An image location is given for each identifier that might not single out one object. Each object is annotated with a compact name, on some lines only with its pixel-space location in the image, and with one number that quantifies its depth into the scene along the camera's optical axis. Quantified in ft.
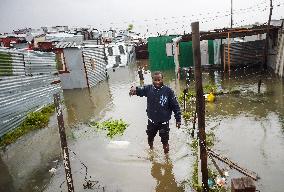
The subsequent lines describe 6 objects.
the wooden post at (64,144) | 18.08
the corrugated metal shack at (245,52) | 75.40
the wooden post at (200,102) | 16.71
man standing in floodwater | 24.38
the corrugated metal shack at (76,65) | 62.64
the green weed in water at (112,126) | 34.06
